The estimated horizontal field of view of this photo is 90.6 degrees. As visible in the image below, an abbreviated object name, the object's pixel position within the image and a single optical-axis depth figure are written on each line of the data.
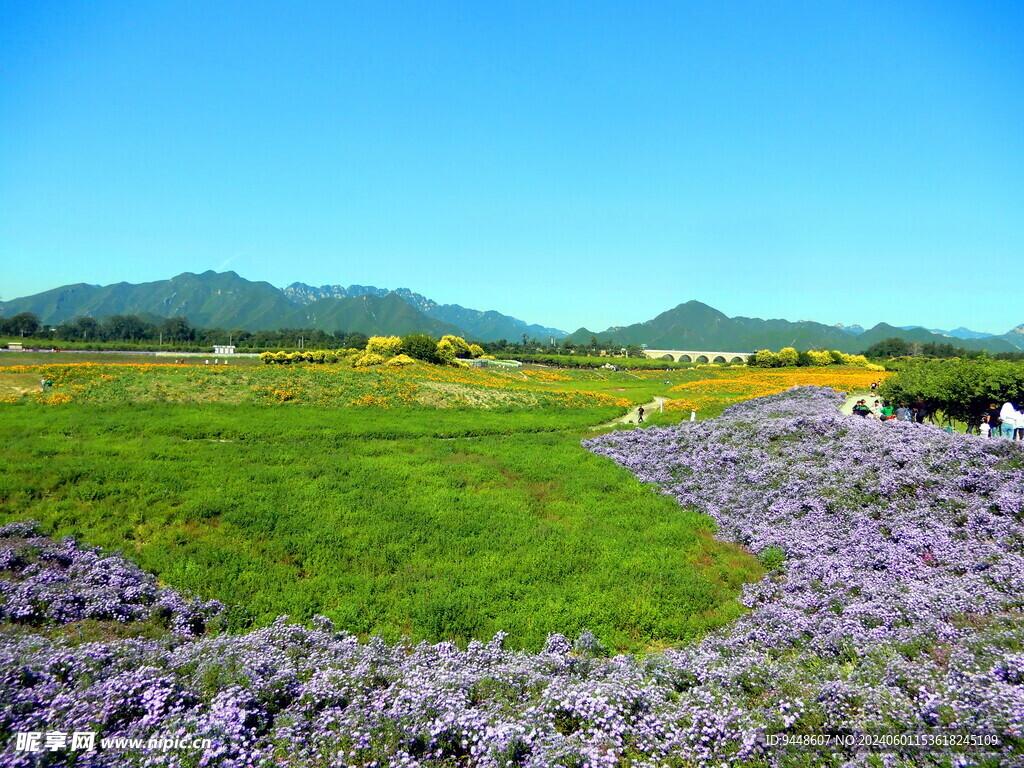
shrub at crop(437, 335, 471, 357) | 81.56
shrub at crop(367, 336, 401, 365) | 61.34
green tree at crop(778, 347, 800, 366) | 75.69
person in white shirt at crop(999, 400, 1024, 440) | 16.81
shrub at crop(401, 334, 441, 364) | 61.34
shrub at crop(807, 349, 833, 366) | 74.54
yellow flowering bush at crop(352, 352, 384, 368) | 55.82
